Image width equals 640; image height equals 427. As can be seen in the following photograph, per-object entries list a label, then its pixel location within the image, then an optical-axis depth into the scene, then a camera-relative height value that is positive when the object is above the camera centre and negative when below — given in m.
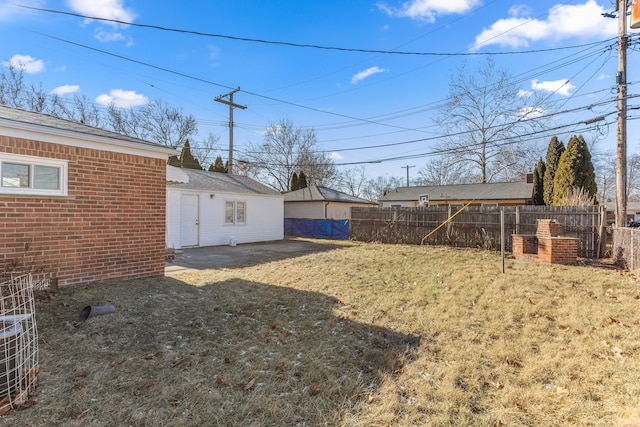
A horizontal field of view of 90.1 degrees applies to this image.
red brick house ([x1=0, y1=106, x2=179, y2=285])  4.83 +0.29
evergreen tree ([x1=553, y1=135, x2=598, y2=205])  16.20 +2.54
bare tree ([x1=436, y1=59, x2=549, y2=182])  25.00 +8.54
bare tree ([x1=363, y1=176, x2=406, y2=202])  48.83 +5.07
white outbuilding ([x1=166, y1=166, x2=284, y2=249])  12.11 +0.29
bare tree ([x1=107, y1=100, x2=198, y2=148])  26.36 +8.28
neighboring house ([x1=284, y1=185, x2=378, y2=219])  21.78 +0.98
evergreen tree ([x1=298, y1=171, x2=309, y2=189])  30.80 +3.58
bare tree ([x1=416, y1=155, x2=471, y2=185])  30.25 +4.93
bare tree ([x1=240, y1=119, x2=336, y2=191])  33.97 +6.80
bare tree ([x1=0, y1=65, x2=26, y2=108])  20.58 +8.49
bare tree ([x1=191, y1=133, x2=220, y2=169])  31.12 +6.49
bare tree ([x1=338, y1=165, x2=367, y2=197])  44.73 +5.37
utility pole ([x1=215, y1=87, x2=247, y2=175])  20.06 +7.00
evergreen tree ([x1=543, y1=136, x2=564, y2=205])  20.02 +3.38
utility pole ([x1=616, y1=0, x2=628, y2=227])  10.43 +3.27
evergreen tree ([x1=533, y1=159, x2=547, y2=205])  23.62 +2.45
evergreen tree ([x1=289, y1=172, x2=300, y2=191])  30.95 +3.36
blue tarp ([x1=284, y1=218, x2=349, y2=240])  17.70 -0.65
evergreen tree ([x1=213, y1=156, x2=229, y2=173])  29.31 +4.79
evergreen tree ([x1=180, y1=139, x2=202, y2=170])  27.38 +5.07
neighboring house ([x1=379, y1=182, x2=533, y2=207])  23.87 +1.92
